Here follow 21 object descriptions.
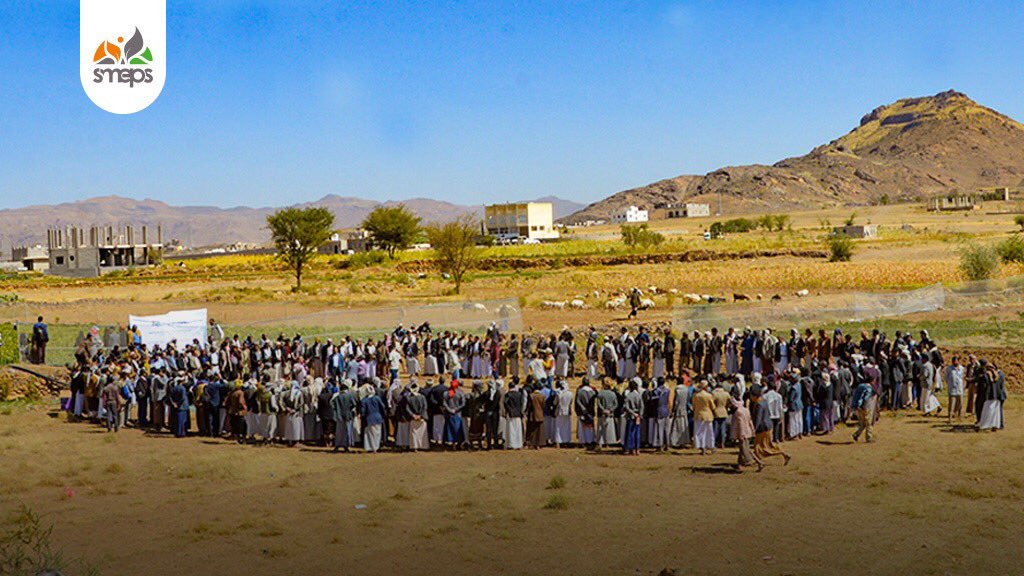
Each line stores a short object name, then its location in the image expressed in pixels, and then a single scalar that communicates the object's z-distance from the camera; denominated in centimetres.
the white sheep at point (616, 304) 4584
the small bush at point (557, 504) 1440
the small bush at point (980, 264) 4672
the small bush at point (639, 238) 9094
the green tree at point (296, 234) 6944
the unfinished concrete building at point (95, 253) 10119
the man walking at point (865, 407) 1788
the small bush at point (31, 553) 1116
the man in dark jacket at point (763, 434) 1639
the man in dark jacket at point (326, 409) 1884
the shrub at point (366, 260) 8444
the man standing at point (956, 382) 1938
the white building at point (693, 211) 19412
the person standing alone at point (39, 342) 2948
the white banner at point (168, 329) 2958
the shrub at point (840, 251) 6862
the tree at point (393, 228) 10675
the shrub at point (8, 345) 3086
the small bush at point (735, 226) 12589
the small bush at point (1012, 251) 5378
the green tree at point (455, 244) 5897
